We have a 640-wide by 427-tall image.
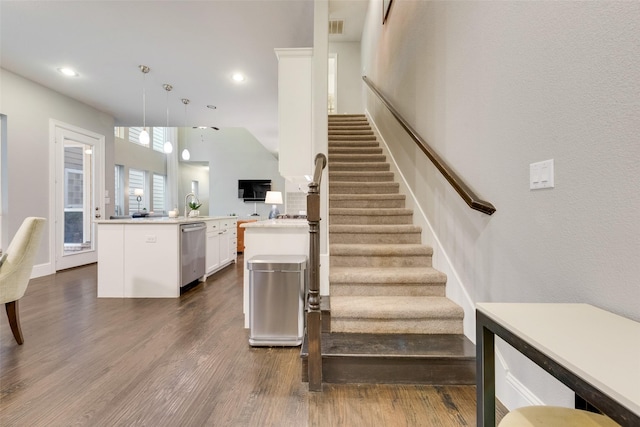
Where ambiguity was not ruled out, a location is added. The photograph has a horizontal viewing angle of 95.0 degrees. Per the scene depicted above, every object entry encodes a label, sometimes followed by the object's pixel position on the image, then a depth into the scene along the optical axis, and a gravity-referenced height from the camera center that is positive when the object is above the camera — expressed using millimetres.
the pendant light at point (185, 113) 5279 +1999
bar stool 777 -568
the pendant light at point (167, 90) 4621 +1981
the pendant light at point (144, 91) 4071 +1994
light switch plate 1251 +158
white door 4957 +340
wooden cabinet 7107 -686
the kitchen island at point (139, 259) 3525 -572
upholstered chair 2148 -416
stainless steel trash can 2248 -735
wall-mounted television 9812 +712
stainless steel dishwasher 3664 -534
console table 534 -322
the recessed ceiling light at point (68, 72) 4148 +2020
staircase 1747 -669
